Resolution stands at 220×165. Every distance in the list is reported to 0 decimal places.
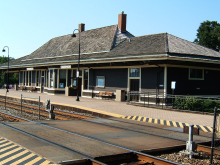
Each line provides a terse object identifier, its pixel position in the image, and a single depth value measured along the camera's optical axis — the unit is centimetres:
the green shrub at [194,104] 1702
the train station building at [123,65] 2193
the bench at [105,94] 2645
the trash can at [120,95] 2506
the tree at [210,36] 6241
